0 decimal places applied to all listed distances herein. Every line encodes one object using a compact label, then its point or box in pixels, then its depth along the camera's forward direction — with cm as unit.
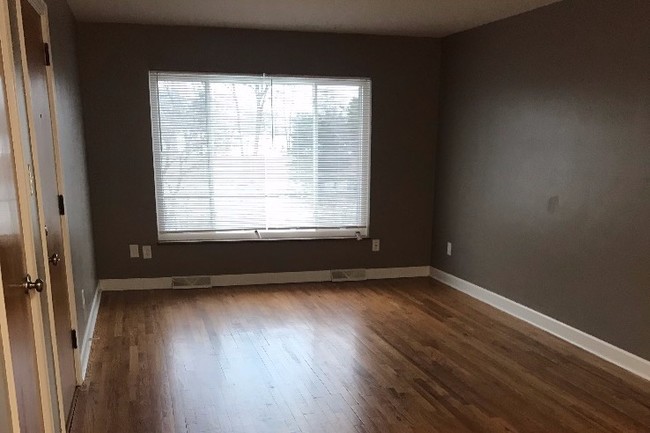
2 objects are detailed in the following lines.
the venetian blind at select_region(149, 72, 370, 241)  478
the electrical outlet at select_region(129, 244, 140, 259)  486
